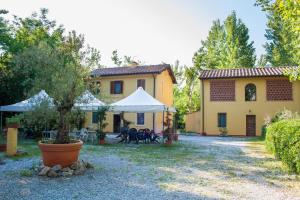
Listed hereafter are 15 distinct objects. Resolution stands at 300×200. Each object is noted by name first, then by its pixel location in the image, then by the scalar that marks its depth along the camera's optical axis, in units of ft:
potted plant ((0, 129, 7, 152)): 27.60
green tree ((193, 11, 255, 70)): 89.82
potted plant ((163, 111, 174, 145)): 36.39
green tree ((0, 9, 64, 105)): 49.99
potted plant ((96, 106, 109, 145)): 37.29
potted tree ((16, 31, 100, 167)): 18.11
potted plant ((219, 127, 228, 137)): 58.38
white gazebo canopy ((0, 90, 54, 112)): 20.05
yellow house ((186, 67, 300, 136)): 55.99
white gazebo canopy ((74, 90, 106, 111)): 20.34
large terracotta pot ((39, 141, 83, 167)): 17.94
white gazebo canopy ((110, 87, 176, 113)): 36.06
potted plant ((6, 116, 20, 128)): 24.85
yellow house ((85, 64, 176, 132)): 58.97
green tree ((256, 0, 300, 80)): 86.36
